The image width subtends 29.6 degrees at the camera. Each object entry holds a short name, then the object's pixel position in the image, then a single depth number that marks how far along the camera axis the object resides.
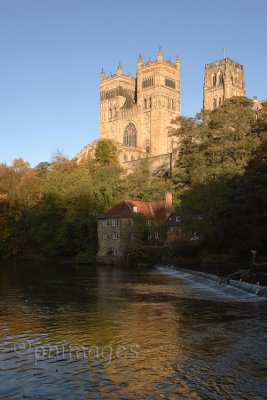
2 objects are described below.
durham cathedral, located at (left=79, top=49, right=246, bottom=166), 140.62
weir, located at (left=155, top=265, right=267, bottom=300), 28.85
